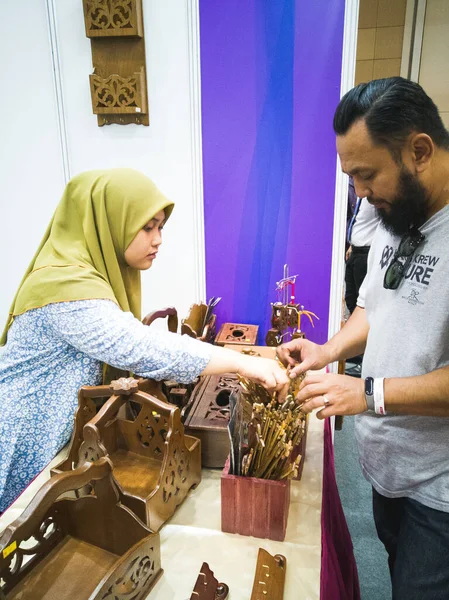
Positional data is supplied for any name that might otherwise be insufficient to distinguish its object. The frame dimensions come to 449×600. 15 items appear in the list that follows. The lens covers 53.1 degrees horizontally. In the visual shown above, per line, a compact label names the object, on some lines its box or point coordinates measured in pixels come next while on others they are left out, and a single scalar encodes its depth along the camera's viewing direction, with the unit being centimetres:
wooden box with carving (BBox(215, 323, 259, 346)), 199
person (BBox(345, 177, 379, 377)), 264
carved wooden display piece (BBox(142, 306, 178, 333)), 143
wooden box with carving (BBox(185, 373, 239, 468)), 121
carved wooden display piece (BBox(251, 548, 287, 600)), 84
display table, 88
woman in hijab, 114
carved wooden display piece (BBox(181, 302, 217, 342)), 177
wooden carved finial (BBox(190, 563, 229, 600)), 81
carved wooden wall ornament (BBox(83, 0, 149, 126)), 201
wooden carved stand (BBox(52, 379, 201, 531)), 100
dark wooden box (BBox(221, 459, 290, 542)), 95
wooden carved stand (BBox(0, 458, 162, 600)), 75
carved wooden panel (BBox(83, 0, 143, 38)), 200
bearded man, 92
